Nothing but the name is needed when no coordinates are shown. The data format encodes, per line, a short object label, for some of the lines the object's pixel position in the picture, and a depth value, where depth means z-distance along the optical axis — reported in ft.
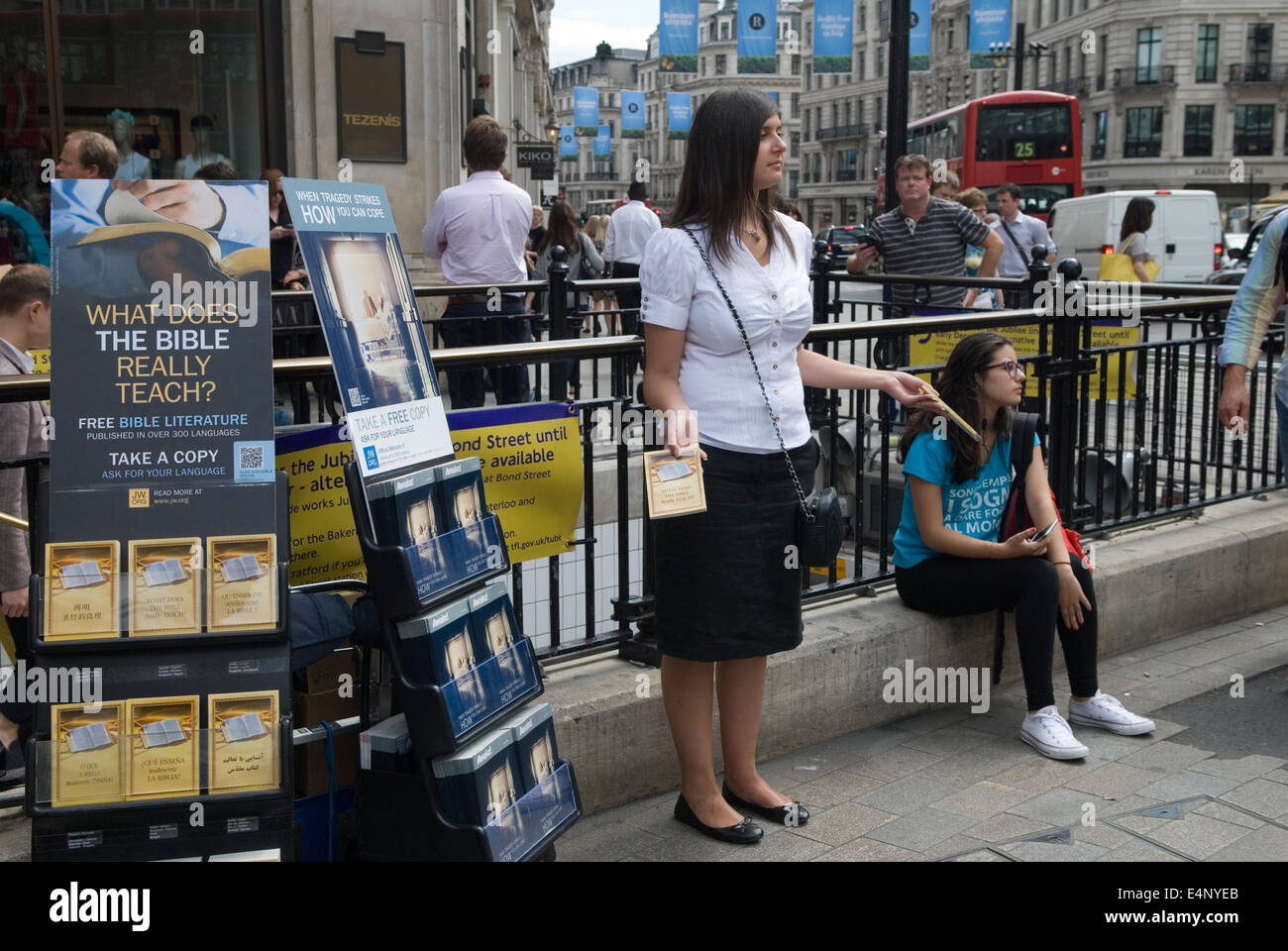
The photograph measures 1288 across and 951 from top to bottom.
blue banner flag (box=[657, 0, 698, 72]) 79.30
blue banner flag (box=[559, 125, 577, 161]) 170.79
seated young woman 15.66
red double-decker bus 113.29
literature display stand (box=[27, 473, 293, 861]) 9.57
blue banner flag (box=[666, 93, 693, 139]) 114.40
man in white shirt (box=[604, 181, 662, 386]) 45.14
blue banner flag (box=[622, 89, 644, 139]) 140.15
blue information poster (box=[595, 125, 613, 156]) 203.72
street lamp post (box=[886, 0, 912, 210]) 44.75
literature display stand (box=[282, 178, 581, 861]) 10.40
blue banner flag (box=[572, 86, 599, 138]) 140.26
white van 94.32
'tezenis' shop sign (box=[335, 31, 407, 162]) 38.83
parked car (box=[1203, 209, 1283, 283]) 88.38
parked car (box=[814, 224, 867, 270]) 168.62
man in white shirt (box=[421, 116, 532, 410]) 28.40
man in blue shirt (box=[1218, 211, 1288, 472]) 16.89
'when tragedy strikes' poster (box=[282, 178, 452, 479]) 10.32
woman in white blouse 12.09
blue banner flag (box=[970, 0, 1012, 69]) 81.76
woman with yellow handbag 42.01
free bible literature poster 9.71
